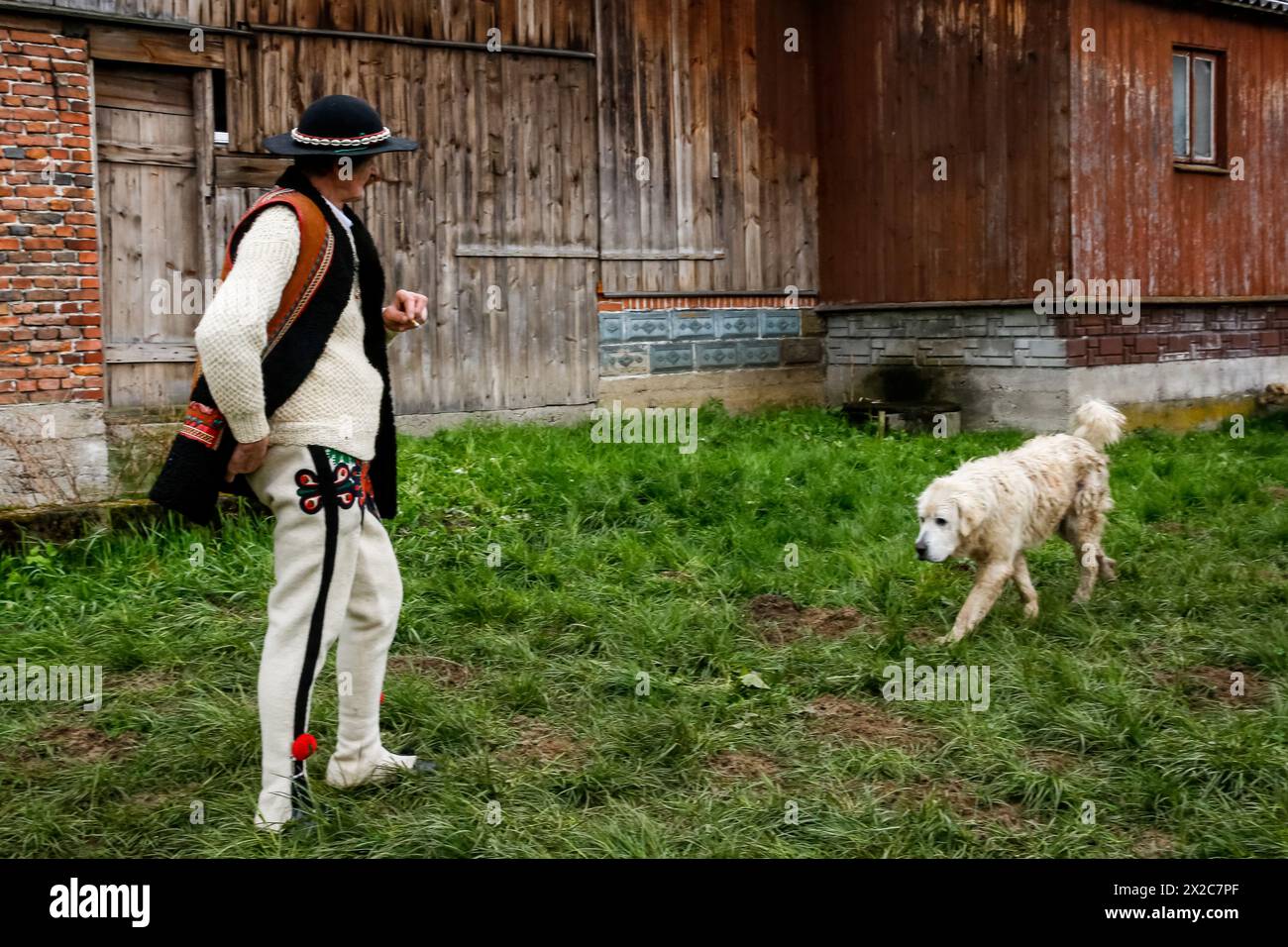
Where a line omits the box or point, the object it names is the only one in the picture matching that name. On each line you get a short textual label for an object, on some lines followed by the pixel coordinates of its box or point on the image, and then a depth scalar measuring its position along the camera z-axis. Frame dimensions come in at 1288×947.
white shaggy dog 6.09
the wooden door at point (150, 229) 10.29
